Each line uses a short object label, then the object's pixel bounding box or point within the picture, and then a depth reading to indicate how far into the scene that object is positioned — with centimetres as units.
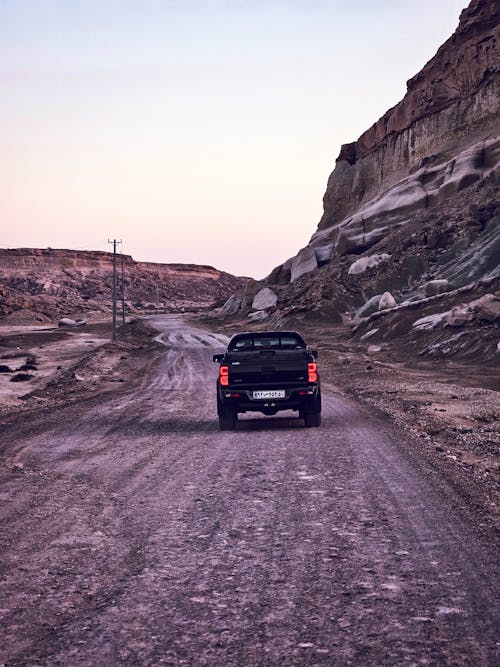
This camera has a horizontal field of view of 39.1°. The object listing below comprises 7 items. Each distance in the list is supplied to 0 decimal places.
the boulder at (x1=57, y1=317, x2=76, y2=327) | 8769
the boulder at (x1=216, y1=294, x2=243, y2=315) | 8900
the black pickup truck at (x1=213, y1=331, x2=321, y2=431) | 1398
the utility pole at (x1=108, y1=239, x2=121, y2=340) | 6154
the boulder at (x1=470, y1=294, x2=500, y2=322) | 2995
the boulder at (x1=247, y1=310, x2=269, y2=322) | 7026
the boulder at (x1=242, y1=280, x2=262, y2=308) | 8288
